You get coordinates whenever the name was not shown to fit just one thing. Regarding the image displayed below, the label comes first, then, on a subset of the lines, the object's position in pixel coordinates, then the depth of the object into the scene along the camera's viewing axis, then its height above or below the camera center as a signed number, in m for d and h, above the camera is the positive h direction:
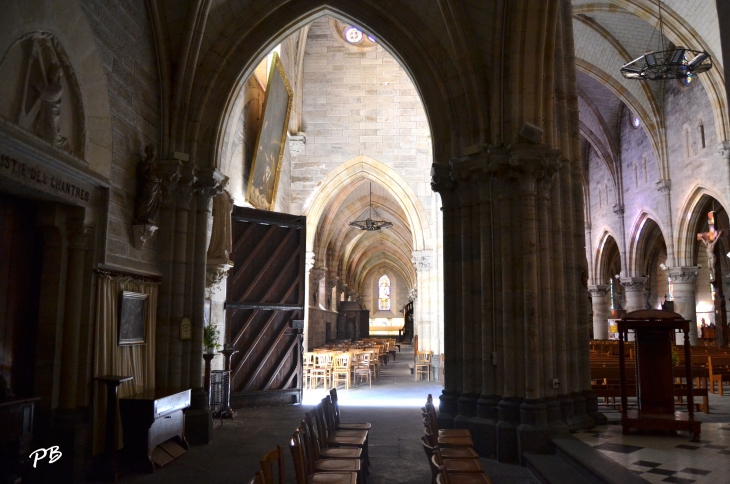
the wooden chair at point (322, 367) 15.80 -1.36
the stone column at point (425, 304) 20.58 +0.51
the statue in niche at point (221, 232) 10.39 +1.53
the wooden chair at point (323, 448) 5.29 -1.28
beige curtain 6.95 -0.44
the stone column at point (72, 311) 6.60 +0.07
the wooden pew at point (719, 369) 11.38 -1.01
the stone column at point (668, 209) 23.16 +4.37
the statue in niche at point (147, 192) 7.98 +1.72
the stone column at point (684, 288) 22.06 +1.19
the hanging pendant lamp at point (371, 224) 24.52 +3.97
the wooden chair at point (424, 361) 18.28 -1.33
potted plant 9.79 -0.36
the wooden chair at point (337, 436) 6.01 -1.29
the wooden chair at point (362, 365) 16.25 -1.36
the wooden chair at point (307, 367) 16.11 -1.35
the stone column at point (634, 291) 27.36 +1.32
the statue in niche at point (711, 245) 22.32 +2.85
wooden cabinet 6.66 -1.24
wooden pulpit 7.08 -0.66
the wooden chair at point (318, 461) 4.73 -1.27
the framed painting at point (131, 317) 7.54 +0.01
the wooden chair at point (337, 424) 7.01 -1.28
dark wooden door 12.31 +0.26
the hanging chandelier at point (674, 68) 15.19 +6.68
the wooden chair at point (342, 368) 15.48 -1.32
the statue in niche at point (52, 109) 6.14 +2.22
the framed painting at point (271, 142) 14.16 +4.57
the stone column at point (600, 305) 30.21 +0.72
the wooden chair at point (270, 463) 3.25 -0.86
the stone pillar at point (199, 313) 8.52 +0.06
